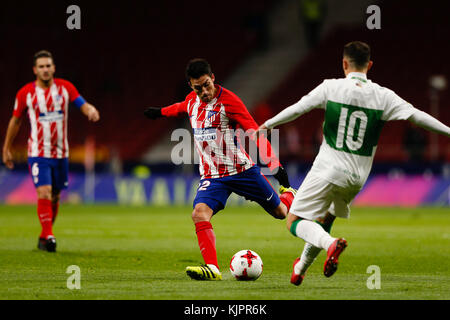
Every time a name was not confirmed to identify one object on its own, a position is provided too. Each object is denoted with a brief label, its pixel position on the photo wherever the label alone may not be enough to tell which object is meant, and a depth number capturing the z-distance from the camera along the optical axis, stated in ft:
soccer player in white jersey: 43.45
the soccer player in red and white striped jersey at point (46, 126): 70.95
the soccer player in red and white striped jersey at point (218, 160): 51.19
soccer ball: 49.62
